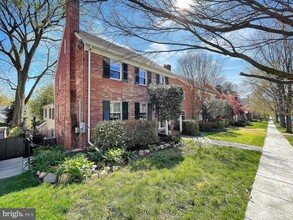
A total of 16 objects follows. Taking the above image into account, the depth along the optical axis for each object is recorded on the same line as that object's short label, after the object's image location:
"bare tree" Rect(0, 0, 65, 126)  11.68
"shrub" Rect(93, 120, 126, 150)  6.90
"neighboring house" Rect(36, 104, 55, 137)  15.16
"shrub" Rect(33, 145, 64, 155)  7.71
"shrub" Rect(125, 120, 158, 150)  7.90
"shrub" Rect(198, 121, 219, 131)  17.05
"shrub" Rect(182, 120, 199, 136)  13.62
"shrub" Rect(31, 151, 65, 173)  5.28
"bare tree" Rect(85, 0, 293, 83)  2.53
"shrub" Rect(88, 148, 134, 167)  5.65
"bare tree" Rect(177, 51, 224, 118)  15.88
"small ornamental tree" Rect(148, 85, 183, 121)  10.31
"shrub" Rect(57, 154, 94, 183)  4.37
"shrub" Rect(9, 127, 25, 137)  10.43
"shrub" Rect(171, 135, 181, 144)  9.04
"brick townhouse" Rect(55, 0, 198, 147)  8.39
